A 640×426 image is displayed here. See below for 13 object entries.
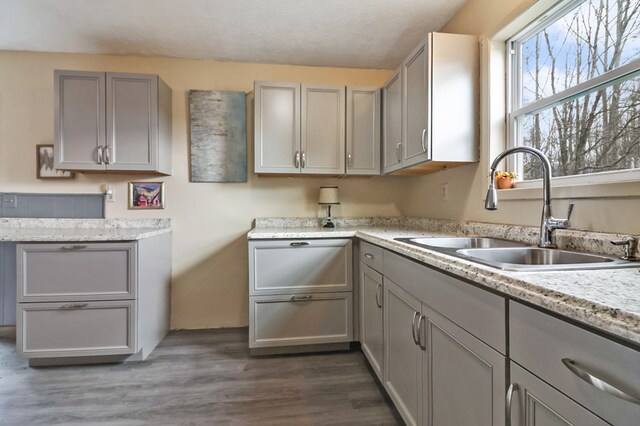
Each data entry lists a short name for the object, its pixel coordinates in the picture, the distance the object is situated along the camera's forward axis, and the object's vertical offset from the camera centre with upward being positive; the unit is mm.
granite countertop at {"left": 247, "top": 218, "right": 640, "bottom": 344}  508 -157
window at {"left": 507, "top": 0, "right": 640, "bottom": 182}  1151 +536
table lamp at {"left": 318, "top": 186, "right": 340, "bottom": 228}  2598 +159
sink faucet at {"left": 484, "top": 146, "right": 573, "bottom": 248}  1181 +9
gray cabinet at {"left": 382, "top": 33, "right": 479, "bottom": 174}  1756 +668
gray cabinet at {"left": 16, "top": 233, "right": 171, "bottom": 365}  1942 -548
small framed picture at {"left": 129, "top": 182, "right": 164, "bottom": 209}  2600 +163
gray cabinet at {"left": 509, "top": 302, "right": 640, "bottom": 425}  492 -282
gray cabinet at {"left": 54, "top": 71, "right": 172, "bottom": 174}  2250 +694
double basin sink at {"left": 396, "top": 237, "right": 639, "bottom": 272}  847 -149
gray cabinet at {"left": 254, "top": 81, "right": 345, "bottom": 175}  2408 +682
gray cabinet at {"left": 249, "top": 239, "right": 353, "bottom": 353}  2146 -563
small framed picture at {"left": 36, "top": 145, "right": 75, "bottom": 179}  2520 +397
